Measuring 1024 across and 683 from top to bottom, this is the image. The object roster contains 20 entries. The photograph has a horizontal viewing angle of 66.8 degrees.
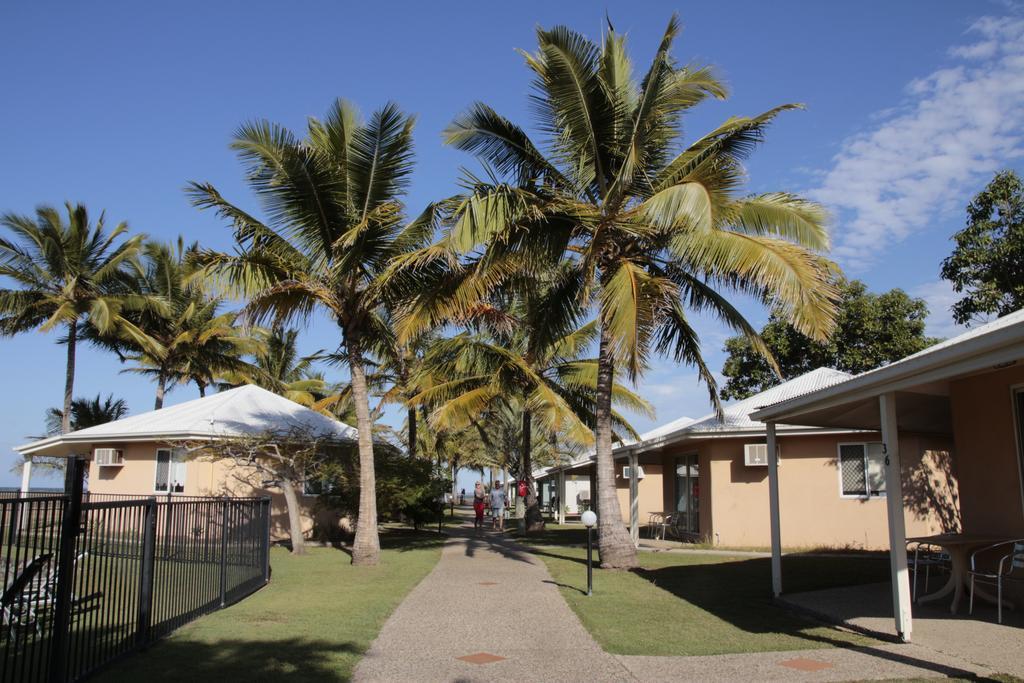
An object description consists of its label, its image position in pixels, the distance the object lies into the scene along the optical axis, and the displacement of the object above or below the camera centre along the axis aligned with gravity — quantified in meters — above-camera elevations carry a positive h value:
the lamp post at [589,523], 10.92 -0.78
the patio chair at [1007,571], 8.12 -1.13
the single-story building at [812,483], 17.36 -0.38
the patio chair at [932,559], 9.84 -1.22
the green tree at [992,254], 20.03 +5.53
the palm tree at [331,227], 14.07 +4.50
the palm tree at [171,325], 28.88 +5.35
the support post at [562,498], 33.12 -1.34
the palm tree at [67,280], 25.12 +6.25
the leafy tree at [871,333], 32.50 +5.64
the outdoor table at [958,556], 8.46 -1.01
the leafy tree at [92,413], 30.91 +2.18
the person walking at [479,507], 28.70 -1.46
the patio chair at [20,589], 5.43 -0.85
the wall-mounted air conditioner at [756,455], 17.91 +0.27
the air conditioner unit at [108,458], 21.28 +0.26
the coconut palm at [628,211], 11.41 +4.08
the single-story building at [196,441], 19.77 +0.67
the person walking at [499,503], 28.83 -1.31
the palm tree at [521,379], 19.02 +2.41
